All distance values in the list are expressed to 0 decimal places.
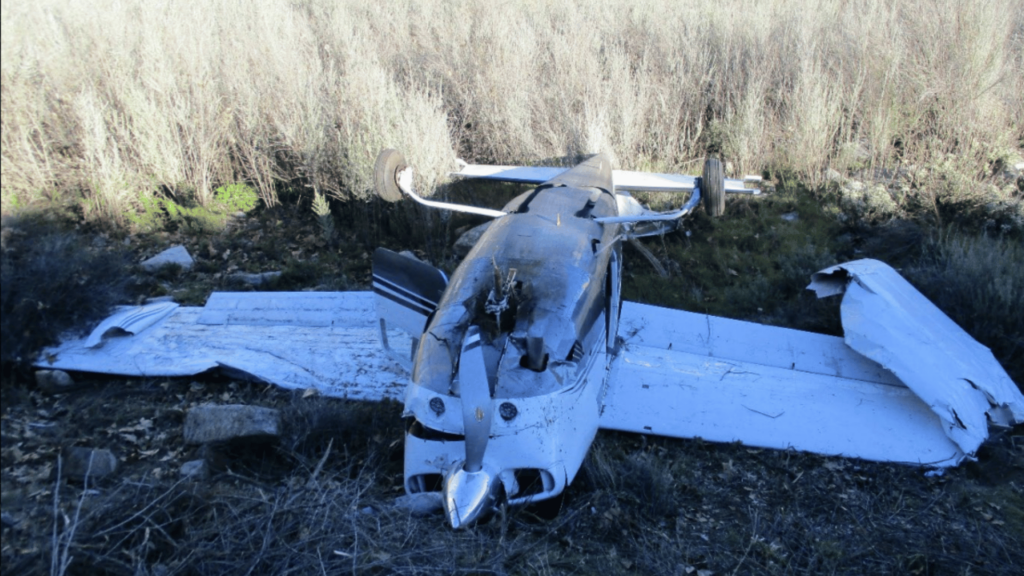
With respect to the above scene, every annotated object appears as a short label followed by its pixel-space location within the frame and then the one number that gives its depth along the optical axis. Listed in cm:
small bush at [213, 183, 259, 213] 960
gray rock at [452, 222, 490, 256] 866
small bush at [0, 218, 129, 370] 526
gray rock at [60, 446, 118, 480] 449
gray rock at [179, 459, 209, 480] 468
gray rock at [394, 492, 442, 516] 423
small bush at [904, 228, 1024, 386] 671
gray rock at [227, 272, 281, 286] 818
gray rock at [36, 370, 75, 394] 596
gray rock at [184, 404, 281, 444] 514
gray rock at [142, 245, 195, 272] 822
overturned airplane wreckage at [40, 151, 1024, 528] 431
